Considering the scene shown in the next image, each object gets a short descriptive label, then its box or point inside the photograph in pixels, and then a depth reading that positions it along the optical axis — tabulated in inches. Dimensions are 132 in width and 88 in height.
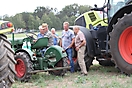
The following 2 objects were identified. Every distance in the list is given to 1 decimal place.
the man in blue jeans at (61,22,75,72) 347.6
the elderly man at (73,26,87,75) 322.7
